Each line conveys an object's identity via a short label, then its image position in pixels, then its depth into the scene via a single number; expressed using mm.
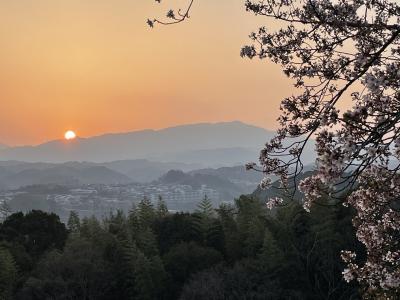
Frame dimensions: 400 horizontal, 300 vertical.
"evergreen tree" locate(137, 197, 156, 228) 51819
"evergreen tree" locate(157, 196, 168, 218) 58388
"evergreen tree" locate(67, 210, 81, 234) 56875
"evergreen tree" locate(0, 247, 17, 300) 35791
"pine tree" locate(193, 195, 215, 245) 43812
